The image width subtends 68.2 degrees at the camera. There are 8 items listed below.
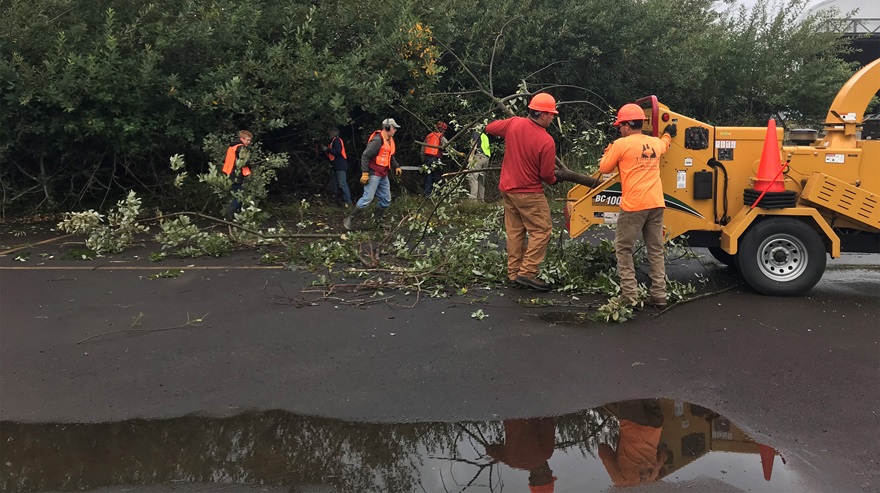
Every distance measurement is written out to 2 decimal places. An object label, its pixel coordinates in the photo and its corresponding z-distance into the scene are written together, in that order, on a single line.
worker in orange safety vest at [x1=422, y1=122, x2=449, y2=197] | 12.63
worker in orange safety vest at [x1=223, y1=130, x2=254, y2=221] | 10.03
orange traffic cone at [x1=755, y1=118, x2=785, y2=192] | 6.50
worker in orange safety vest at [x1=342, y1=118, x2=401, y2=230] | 10.25
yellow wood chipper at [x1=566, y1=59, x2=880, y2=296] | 6.58
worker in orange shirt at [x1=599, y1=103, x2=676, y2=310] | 6.09
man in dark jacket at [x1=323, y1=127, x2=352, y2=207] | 12.70
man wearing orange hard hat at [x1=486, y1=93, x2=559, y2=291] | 6.64
